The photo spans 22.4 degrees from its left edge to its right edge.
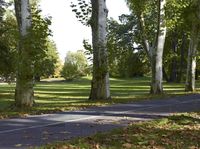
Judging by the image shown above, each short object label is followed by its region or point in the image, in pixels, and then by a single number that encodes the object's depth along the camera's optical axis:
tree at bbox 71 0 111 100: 27.50
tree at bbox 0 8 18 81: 36.34
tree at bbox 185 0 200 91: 40.66
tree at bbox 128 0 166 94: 35.00
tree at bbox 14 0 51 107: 22.00
